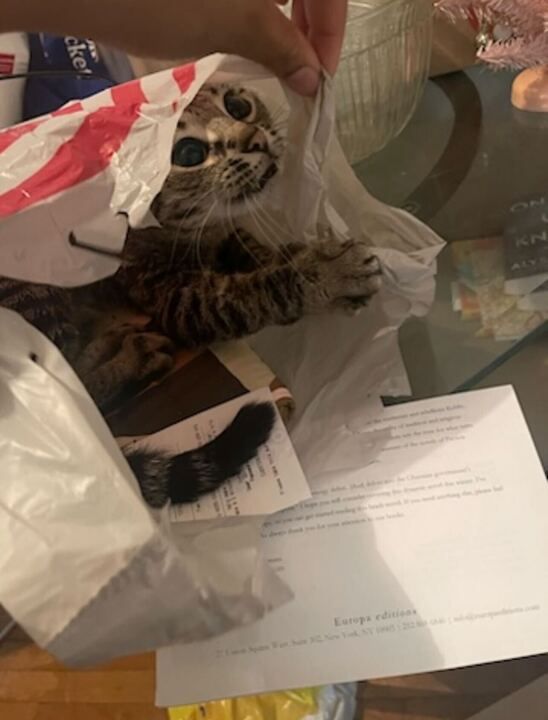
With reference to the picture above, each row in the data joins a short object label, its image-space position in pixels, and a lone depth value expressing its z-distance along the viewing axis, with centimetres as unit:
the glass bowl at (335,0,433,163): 68
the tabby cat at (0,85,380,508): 57
